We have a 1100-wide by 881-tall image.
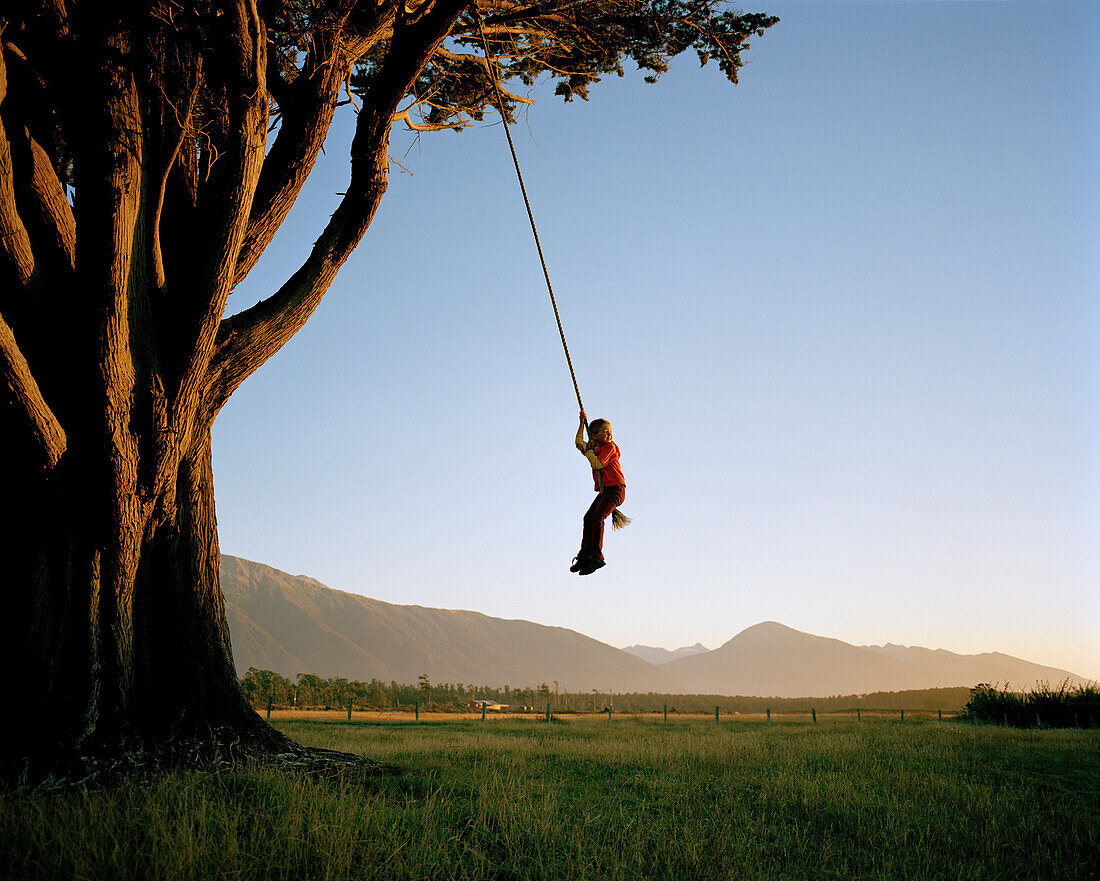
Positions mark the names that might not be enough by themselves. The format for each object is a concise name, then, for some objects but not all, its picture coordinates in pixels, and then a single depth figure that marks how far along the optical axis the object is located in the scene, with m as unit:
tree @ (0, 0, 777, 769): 5.47
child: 7.22
